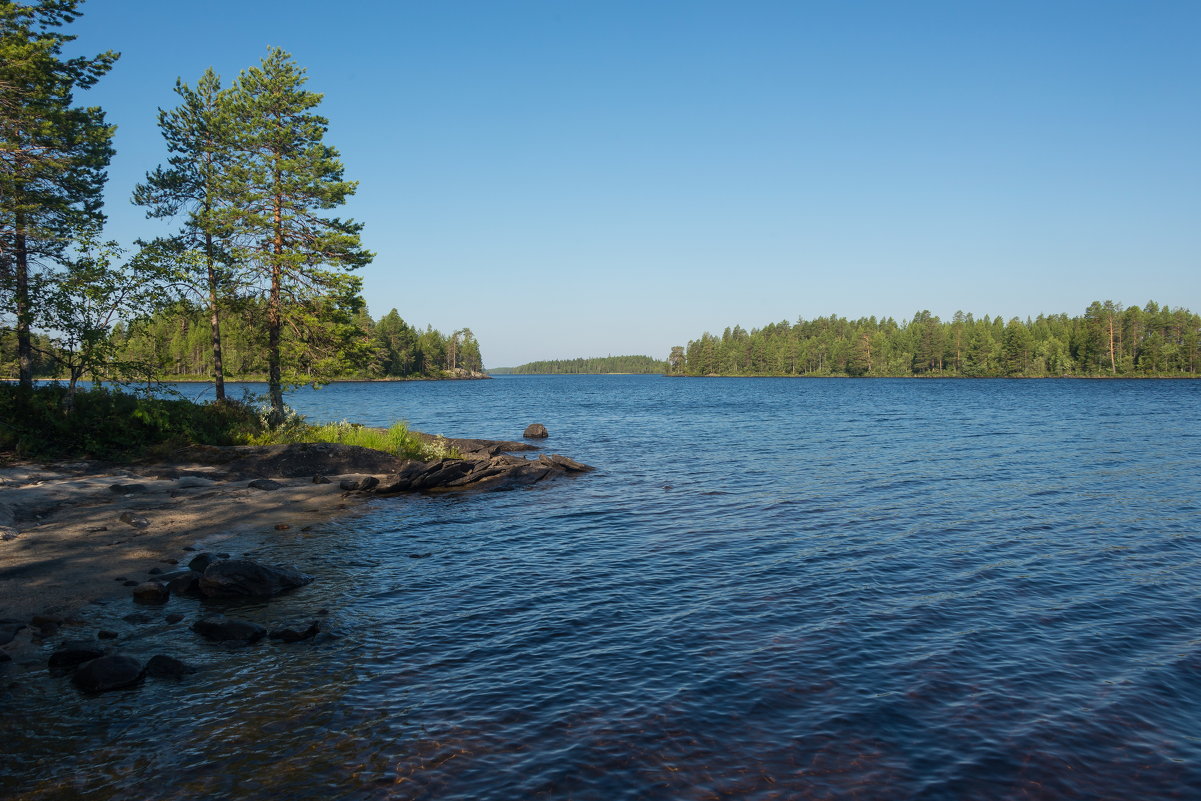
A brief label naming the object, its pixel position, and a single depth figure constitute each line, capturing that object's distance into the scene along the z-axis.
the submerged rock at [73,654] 9.89
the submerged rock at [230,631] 11.16
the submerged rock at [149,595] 12.70
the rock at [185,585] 13.38
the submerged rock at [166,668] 9.73
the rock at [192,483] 22.40
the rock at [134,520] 17.62
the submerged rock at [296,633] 11.23
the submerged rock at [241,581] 13.13
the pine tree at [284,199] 32.00
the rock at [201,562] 14.40
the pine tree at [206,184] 31.47
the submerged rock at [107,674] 9.24
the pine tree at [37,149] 23.88
